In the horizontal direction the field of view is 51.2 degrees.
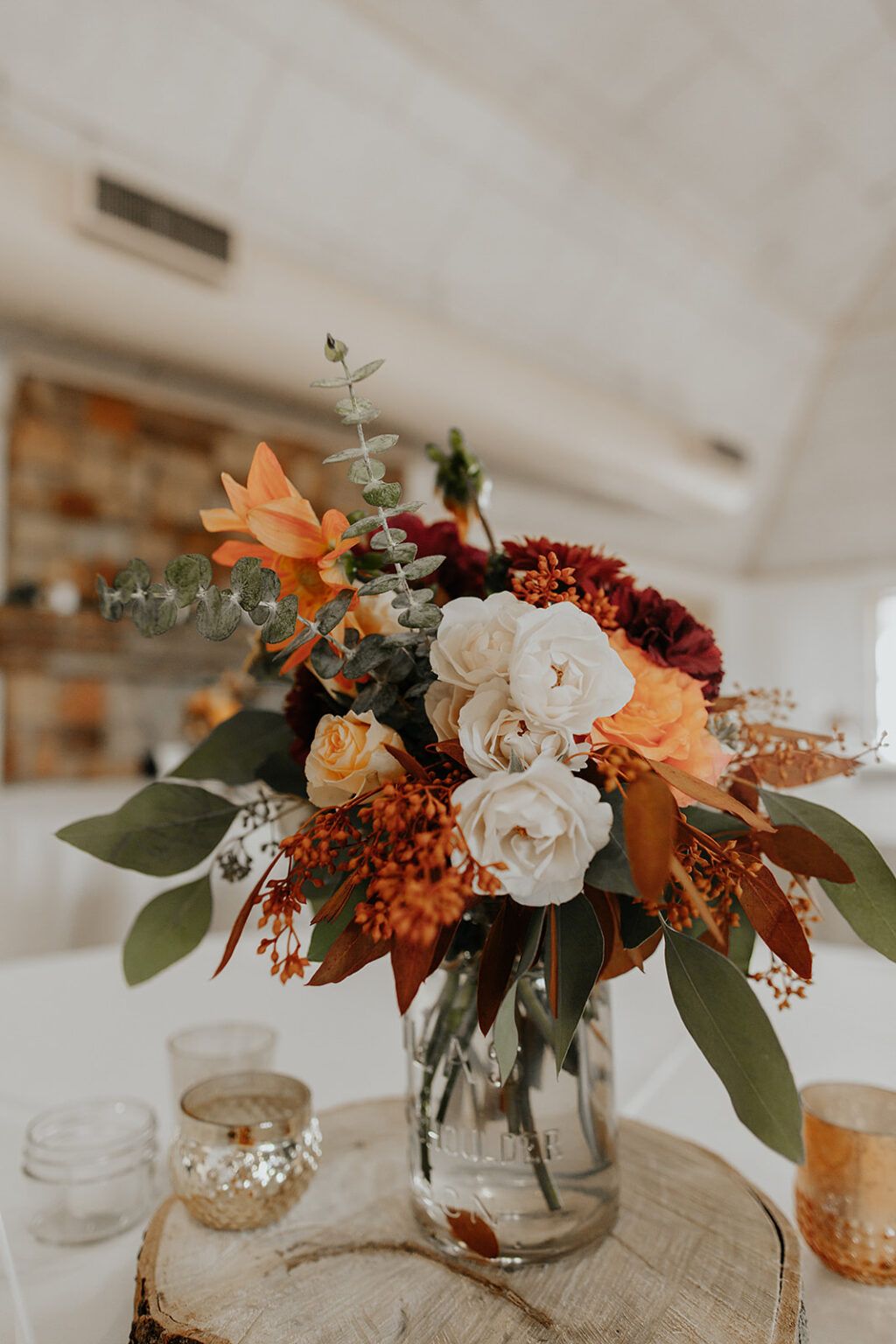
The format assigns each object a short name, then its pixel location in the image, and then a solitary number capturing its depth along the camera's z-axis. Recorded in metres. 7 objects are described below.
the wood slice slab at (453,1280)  0.53
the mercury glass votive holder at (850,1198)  0.60
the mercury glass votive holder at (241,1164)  0.61
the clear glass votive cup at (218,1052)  0.81
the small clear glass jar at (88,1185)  0.68
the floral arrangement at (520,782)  0.45
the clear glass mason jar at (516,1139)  0.58
